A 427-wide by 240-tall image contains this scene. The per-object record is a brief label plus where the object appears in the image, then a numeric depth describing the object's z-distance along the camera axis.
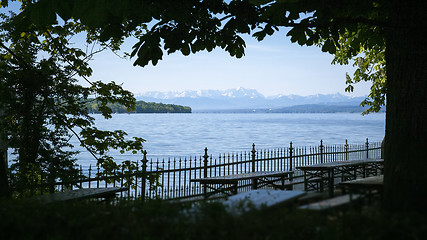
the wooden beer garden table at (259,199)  4.03
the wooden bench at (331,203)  3.91
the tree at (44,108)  10.05
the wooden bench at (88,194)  6.40
